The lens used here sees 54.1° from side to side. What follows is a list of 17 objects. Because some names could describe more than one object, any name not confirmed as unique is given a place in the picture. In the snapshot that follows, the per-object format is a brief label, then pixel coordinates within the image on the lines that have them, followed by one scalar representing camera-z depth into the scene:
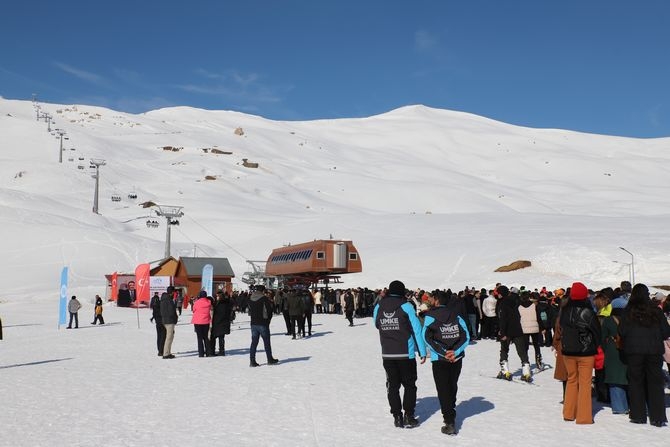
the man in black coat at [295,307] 19.62
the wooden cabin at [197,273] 43.44
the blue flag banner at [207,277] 29.27
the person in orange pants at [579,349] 7.73
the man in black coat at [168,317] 14.52
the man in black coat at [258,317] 13.02
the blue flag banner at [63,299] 24.33
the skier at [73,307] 24.83
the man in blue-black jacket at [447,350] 7.43
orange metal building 38.53
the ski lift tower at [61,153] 100.98
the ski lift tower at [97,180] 72.88
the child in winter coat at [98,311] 26.65
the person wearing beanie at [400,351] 7.61
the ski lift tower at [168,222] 49.52
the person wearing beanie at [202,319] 14.59
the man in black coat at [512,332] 10.77
